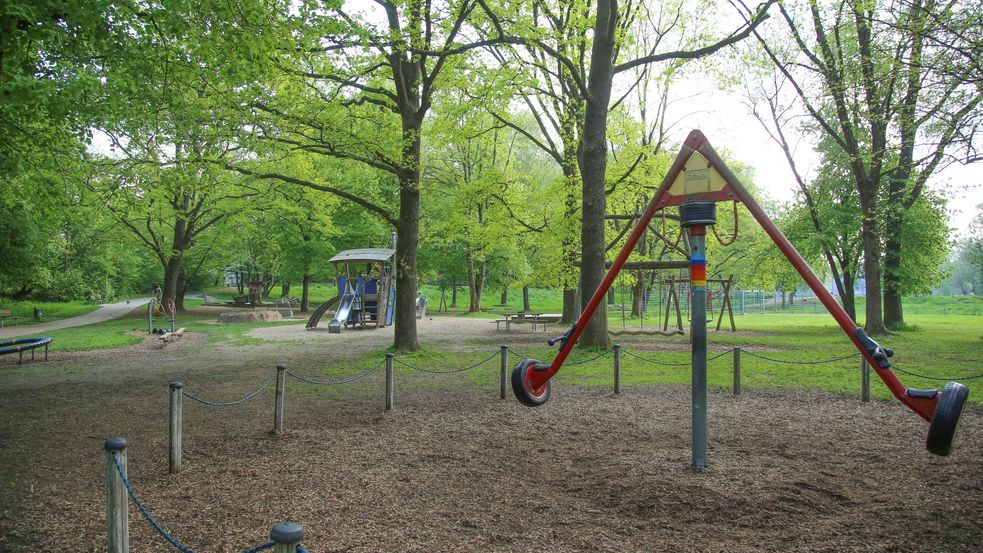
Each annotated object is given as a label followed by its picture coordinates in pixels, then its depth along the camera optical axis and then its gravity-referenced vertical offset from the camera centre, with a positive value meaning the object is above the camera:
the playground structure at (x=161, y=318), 20.95 -1.44
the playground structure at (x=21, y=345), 13.41 -1.35
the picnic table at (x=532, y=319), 24.27 -1.27
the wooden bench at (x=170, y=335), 17.68 -1.51
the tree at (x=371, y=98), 11.77 +4.36
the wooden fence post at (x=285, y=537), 2.26 -0.93
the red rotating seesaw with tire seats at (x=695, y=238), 5.55 +0.47
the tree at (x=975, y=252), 49.20 +3.13
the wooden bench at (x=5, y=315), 24.26 -1.28
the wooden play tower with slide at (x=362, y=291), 25.28 -0.17
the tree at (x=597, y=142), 14.30 +3.49
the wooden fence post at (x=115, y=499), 3.47 -1.22
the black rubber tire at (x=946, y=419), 4.02 -0.86
